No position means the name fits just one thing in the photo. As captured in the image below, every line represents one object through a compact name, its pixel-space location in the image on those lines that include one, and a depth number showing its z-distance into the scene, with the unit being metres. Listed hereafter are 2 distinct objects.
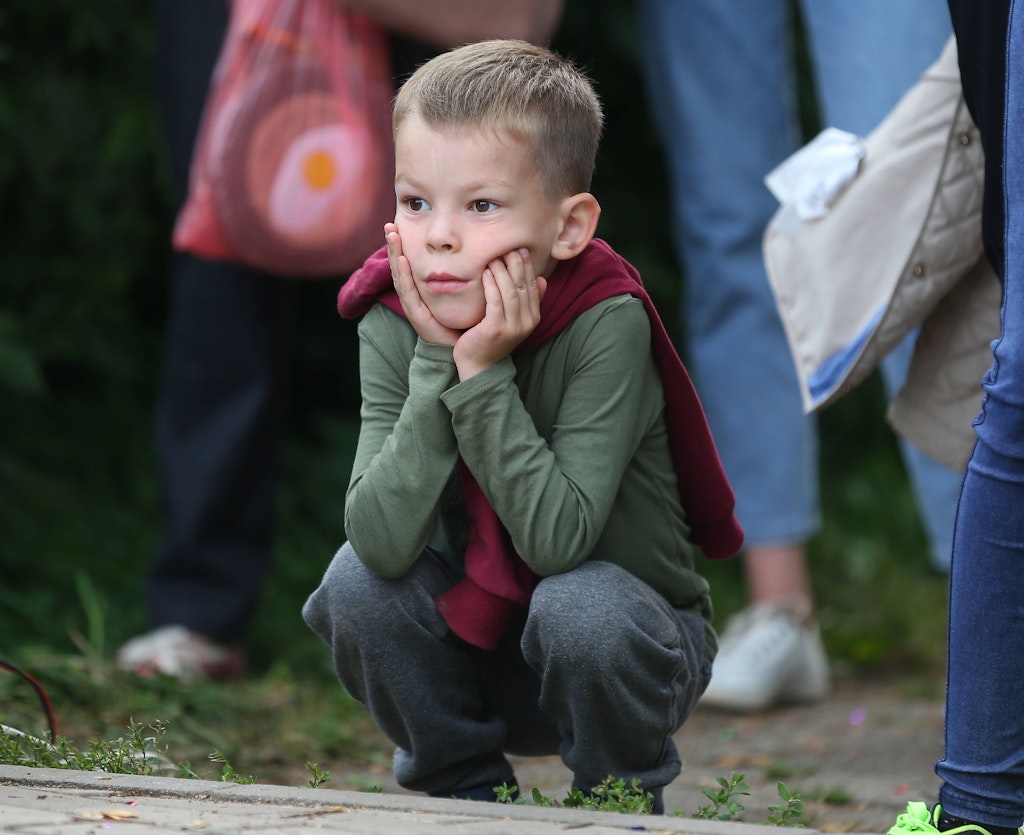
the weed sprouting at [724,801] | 4.25
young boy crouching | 4.32
